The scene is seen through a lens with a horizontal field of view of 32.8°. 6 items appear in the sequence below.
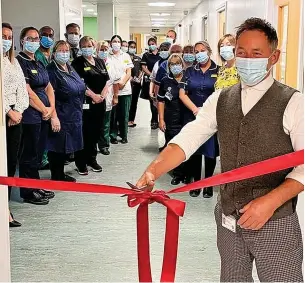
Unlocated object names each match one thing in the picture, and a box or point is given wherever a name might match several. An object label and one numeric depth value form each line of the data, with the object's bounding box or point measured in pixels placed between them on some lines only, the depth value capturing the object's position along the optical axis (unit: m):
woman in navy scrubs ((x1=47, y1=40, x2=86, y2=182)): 4.96
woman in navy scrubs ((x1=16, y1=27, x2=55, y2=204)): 4.49
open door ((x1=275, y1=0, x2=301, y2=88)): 4.09
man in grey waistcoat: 1.74
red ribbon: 1.77
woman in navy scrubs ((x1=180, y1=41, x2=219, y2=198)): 4.78
